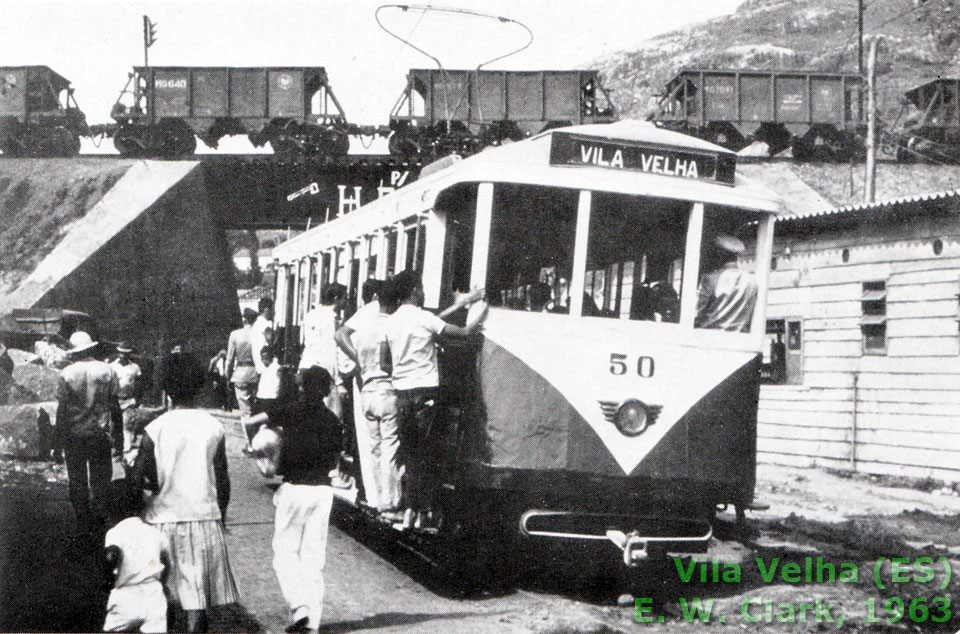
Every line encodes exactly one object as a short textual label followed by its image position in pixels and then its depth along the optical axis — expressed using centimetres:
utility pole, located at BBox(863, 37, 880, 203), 2162
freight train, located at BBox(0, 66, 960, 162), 3300
